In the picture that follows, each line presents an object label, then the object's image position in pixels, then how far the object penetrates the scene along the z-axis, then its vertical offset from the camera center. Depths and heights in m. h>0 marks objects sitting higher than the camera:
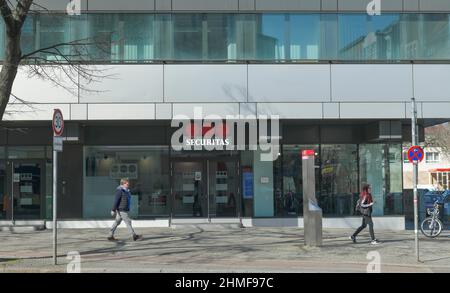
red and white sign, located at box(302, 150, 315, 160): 14.91 +0.28
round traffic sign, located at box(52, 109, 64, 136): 12.32 +0.95
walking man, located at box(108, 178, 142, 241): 15.89 -1.13
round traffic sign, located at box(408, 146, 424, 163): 13.62 +0.24
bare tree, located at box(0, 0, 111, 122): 11.98 +2.60
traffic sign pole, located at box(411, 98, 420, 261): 12.71 -0.37
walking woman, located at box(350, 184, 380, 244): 15.55 -1.23
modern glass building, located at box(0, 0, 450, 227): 18.95 +2.23
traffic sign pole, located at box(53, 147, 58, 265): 11.88 -1.25
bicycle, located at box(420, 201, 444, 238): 17.12 -1.82
